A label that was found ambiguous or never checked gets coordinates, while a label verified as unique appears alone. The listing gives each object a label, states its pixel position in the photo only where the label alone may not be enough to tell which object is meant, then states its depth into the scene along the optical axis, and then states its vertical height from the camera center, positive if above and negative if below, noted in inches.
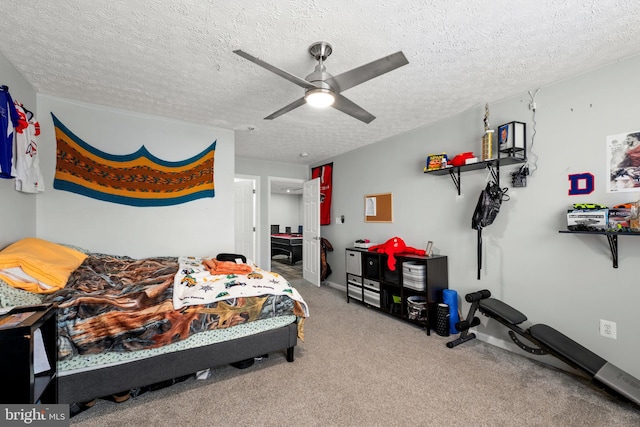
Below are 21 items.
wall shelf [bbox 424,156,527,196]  100.0 +19.0
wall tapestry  111.8 +17.8
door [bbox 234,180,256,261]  213.3 -3.5
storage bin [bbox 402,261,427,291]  122.4 -28.2
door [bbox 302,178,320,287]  195.8 -13.3
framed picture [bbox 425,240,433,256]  127.9 -16.7
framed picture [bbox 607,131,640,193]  77.8 +14.6
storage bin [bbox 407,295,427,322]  121.8 -42.9
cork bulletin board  158.4 +3.5
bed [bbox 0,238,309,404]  66.3 -27.5
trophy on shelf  103.7 +25.9
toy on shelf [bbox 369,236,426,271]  134.5 -18.4
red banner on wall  207.8 +17.2
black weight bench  69.8 -39.9
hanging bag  104.0 +3.0
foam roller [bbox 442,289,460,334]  116.3 -39.9
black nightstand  47.8 -24.9
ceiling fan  61.6 +33.5
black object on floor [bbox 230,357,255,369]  89.6 -49.1
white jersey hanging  82.2 +18.1
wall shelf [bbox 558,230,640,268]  78.6 -8.9
